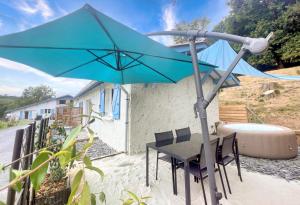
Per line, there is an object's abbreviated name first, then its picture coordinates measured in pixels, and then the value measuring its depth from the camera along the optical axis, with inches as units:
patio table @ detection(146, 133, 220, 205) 73.6
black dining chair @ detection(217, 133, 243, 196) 94.2
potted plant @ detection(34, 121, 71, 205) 68.2
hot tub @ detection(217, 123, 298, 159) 138.4
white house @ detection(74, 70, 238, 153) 155.8
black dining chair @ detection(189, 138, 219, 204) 79.4
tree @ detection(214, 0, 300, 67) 438.2
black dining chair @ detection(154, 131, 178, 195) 91.0
